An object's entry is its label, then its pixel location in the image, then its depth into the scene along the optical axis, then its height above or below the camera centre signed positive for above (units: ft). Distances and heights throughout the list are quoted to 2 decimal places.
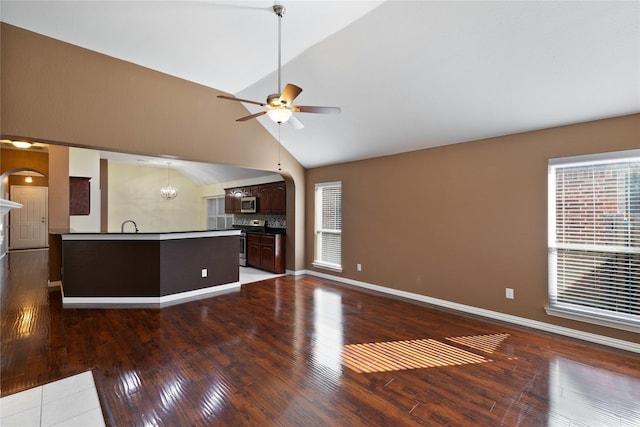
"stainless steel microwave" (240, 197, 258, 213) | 24.62 +0.78
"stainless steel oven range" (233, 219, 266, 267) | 24.32 -1.48
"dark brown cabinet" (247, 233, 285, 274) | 20.99 -2.91
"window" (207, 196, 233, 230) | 30.73 -0.29
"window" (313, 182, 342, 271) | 19.29 -0.91
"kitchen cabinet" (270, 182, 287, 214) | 21.93 +1.18
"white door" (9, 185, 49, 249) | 30.07 -0.55
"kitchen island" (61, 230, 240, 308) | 13.98 -2.76
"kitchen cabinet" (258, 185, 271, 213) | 23.40 +1.16
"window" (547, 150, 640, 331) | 9.66 -0.94
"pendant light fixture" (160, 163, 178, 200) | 25.57 +1.82
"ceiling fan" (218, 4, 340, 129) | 8.00 +3.14
